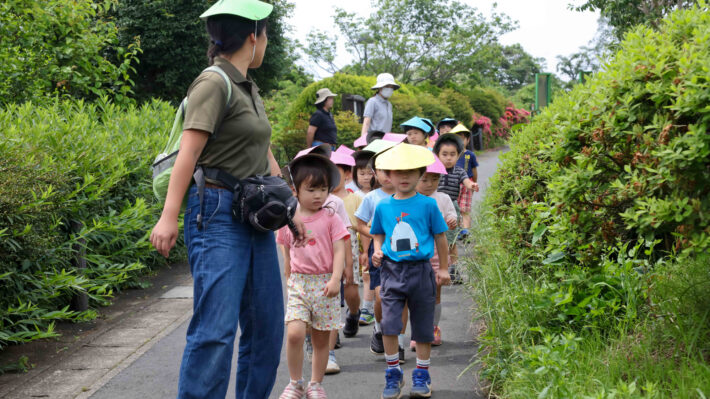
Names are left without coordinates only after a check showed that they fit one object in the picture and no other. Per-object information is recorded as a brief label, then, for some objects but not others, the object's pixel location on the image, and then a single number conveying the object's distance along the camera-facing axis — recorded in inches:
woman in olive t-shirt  112.7
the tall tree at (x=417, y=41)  1270.9
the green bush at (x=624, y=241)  99.0
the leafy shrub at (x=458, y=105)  1157.1
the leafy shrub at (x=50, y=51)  299.0
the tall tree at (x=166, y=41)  764.6
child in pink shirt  158.6
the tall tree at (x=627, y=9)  556.7
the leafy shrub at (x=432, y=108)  970.1
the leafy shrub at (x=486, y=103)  1341.0
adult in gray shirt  354.9
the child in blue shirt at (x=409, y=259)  161.5
